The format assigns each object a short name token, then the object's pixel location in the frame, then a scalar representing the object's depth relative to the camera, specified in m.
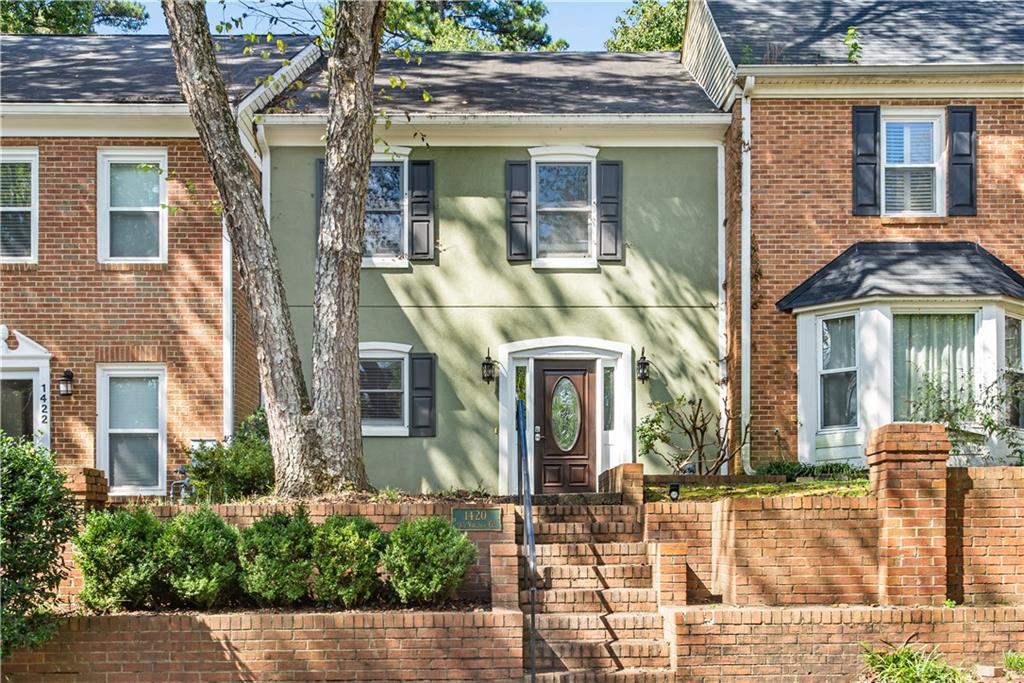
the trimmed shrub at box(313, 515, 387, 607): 10.04
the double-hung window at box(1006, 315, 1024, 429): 15.16
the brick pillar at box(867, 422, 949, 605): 10.38
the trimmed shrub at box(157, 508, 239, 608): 9.95
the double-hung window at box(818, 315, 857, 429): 15.36
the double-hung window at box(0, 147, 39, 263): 15.74
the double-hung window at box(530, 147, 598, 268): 16.86
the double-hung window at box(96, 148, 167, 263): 15.77
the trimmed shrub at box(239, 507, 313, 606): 9.99
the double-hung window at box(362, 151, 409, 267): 16.80
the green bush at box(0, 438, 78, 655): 9.41
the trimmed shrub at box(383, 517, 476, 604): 9.99
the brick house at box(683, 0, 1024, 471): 15.63
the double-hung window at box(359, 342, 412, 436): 16.56
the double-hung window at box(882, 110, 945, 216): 16.11
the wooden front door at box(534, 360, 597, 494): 16.69
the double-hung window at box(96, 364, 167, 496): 15.60
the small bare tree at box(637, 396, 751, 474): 16.16
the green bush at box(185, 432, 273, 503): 12.66
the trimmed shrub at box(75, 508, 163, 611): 9.96
